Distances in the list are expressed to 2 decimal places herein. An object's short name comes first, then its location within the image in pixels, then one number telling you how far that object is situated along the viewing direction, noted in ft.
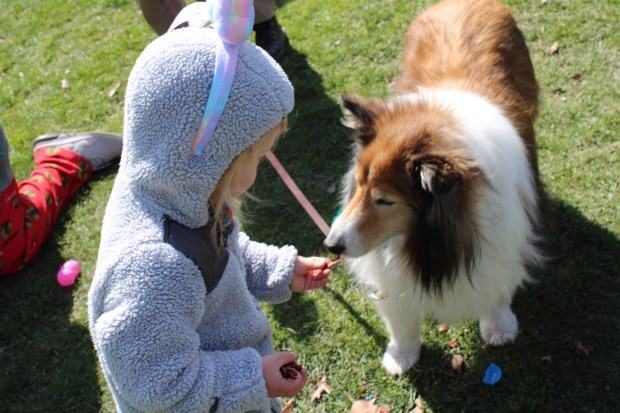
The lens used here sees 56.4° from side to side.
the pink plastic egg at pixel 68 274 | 12.59
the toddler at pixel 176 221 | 4.84
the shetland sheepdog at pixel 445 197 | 7.54
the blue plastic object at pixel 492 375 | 9.28
